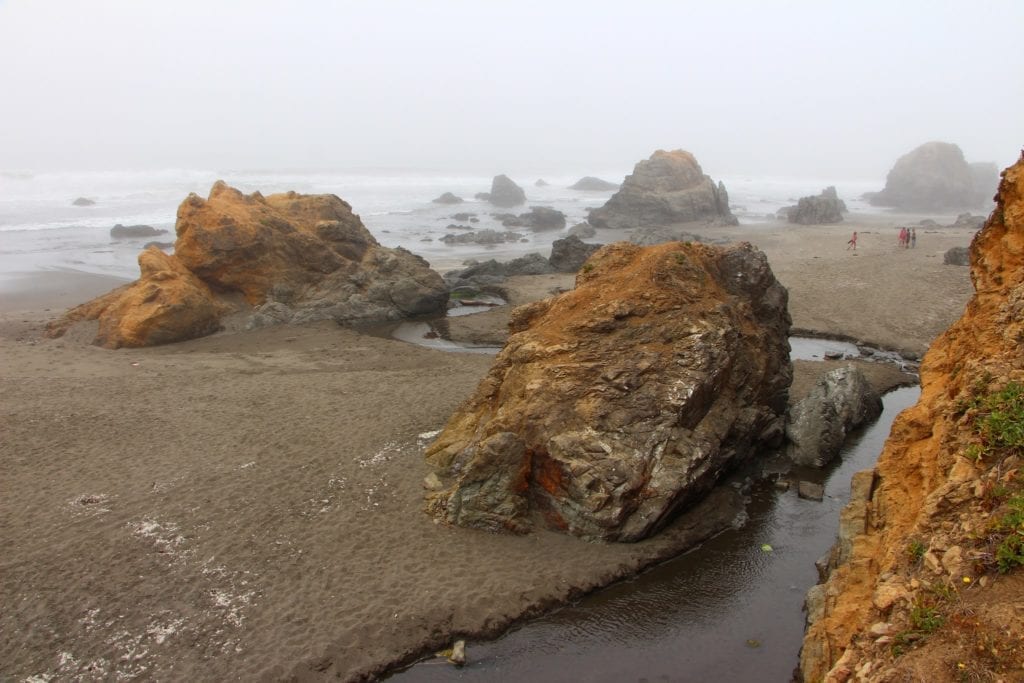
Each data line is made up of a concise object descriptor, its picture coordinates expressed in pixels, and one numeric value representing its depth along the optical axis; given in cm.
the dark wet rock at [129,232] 5614
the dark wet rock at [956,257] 3219
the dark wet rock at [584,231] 5569
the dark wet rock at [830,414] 1590
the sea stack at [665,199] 6172
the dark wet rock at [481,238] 5384
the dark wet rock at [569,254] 3731
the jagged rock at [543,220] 6328
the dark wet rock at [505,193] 8894
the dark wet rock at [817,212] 5859
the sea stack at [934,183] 7956
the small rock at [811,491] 1442
